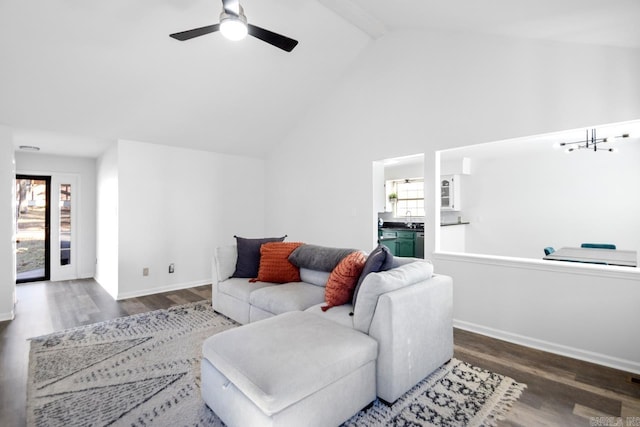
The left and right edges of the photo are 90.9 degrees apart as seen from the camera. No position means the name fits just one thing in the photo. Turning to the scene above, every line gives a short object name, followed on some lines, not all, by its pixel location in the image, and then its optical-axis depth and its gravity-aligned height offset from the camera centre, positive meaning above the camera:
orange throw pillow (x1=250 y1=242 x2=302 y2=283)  3.35 -0.55
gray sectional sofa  1.98 -0.75
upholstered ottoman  1.52 -0.83
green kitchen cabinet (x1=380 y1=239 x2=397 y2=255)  6.00 -0.56
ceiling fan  2.16 +1.39
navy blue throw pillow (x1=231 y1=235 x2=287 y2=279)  3.65 -0.51
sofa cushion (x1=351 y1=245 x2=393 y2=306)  2.31 -0.36
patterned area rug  1.90 -1.22
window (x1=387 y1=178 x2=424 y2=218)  7.09 +0.43
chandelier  3.73 +0.94
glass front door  5.62 -0.09
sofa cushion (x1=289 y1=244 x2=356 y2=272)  3.06 -0.43
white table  2.92 -0.43
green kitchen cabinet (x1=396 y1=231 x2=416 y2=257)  5.82 -0.54
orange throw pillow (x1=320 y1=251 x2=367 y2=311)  2.49 -0.54
